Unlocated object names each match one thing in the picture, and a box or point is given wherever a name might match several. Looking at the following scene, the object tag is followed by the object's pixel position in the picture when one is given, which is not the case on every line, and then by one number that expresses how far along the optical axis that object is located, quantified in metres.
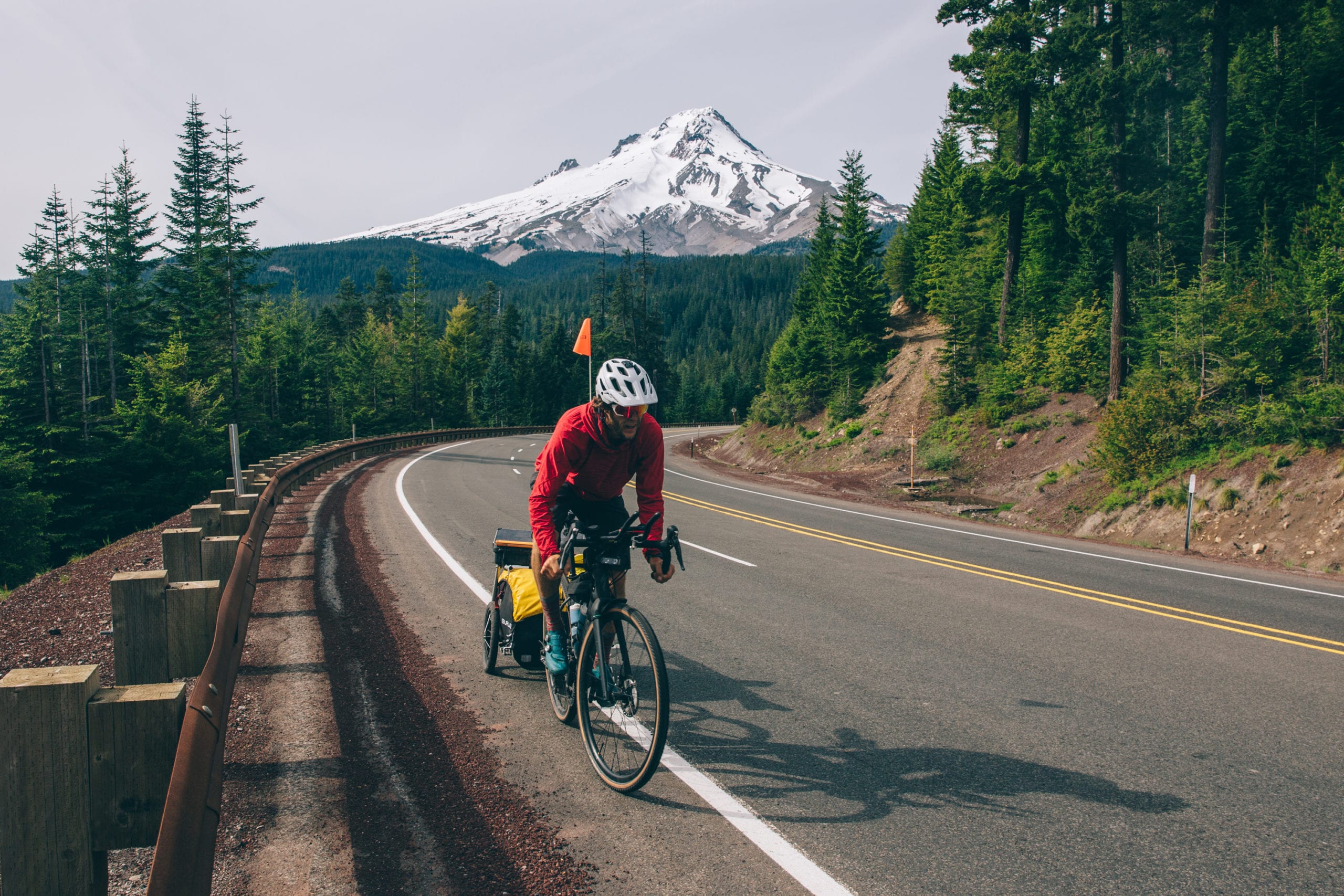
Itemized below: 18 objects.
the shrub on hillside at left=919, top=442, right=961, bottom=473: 23.98
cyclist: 4.10
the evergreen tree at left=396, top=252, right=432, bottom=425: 68.00
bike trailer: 5.17
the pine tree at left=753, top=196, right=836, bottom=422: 37.22
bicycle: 3.74
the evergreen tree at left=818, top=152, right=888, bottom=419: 35.78
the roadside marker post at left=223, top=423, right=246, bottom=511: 8.28
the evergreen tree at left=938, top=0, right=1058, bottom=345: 23.28
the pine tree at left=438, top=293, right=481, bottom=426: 73.19
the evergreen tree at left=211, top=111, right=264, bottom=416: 40.19
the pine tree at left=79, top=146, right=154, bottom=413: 40.69
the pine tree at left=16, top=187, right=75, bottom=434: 32.44
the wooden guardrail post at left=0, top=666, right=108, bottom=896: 2.23
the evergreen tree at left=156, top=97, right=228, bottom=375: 39.78
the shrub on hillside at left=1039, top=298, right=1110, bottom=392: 22.81
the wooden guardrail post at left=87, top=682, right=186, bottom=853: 2.40
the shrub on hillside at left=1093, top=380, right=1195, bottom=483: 16.16
